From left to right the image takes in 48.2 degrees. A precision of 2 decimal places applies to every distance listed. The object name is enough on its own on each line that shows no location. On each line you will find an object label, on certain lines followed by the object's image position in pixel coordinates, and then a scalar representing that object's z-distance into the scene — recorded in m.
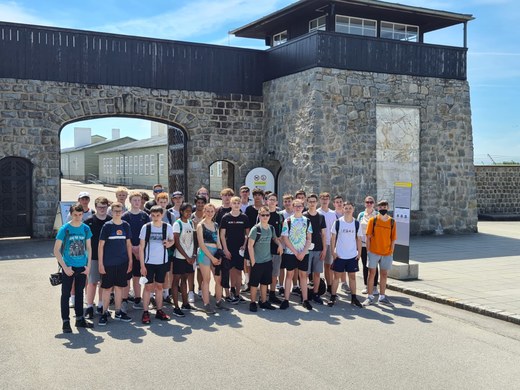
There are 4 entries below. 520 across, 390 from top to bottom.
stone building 16.30
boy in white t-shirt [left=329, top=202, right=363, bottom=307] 8.90
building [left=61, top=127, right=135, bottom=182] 62.59
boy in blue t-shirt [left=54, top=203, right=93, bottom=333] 7.27
